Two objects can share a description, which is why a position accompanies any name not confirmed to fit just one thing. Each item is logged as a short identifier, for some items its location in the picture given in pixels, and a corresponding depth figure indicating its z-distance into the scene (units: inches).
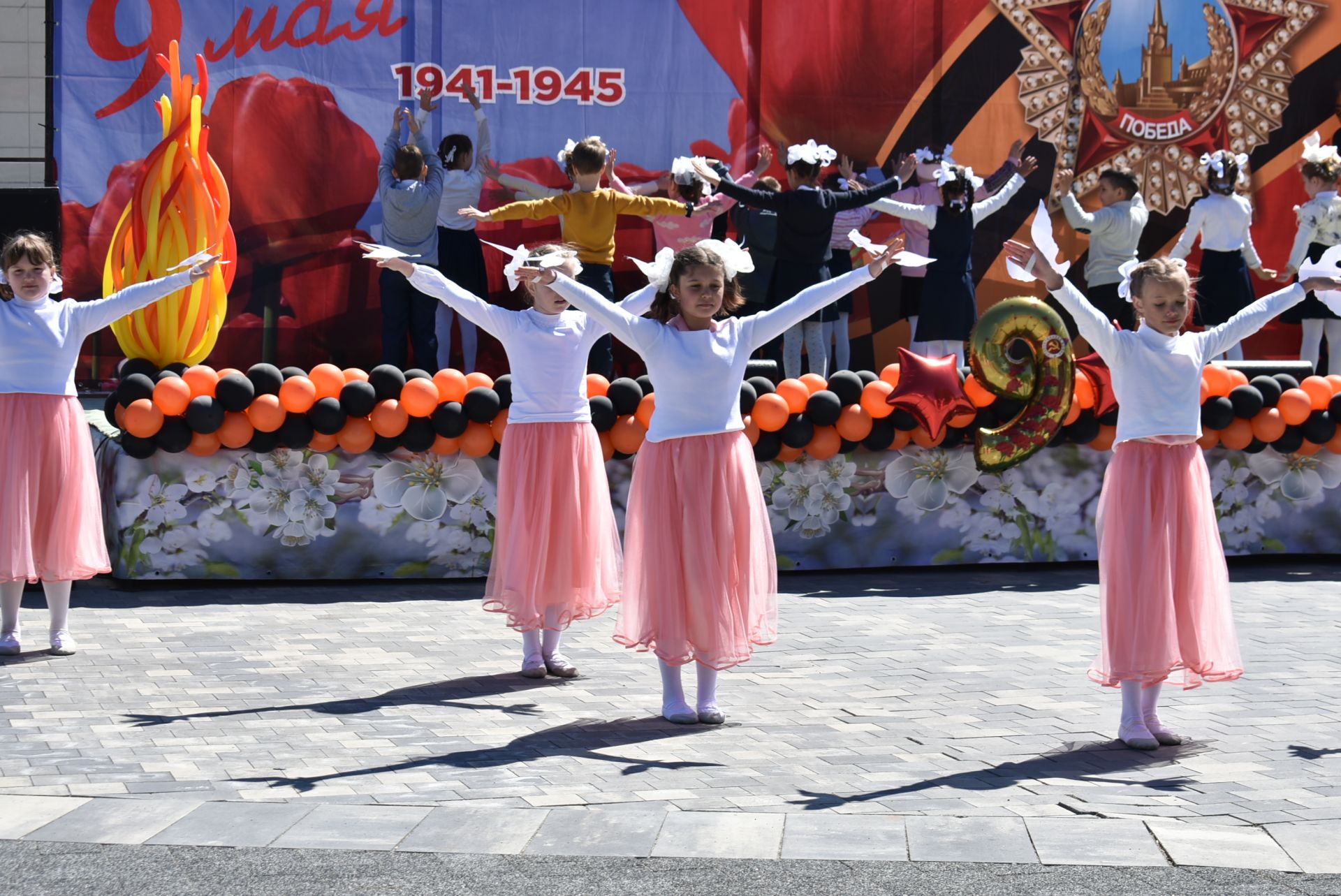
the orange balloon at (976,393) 363.3
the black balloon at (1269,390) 376.2
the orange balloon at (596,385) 346.6
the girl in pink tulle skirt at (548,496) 263.3
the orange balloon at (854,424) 357.4
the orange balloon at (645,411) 346.3
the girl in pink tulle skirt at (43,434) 275.1
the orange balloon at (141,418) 327.3
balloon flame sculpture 344.8
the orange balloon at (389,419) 336.2
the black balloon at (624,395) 346.0
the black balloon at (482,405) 339.3
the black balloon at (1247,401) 371.2
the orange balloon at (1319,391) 378.9
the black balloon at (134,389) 329.7
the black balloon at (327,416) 333.7
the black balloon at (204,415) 328.2
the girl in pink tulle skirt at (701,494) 231.1
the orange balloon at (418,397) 336.5
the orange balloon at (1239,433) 374.0
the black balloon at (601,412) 344.8
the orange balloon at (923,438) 362.0
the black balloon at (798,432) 353.4
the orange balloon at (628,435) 347.6
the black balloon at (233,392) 330.3
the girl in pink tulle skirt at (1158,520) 221.6
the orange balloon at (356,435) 336.5
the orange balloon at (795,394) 354.3
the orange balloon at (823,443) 358.3
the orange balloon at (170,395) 327.9
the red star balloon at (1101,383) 366.3
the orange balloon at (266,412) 331.0
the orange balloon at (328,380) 337.7
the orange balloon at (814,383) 358.9
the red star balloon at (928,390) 355.6
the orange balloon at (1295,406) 374.6
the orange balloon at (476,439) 342.0
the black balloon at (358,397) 335.0
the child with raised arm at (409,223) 437.7
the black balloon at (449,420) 336.8
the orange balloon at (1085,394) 366.6
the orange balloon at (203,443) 331.6
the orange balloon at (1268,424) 374.0
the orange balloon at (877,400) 358.3
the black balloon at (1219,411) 369.7
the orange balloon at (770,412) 350.9
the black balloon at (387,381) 339.0
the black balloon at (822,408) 354.6
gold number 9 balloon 354.3
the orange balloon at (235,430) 332.2
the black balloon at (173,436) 329.4
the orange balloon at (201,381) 331.6
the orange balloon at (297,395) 333.1
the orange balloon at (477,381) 343.6
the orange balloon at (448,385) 339.9
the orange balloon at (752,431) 351.3
